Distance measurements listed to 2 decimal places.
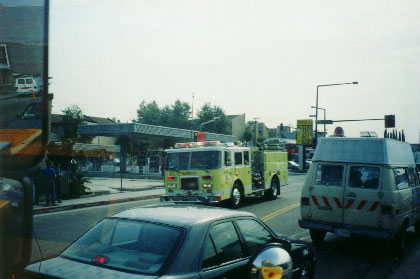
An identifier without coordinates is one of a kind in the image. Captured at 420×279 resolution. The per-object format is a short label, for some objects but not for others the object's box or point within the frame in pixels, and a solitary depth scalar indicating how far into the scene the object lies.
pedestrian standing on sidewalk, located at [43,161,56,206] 15.43
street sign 32.83
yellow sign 45.78
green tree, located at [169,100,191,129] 99.29
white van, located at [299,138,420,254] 8.32
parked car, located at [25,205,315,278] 3.29
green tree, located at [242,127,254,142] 97.25
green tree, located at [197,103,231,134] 87.62
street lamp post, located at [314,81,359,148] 39.66
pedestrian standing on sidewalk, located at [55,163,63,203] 16.67
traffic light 29.58
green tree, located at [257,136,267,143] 102.01
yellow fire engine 14.40
